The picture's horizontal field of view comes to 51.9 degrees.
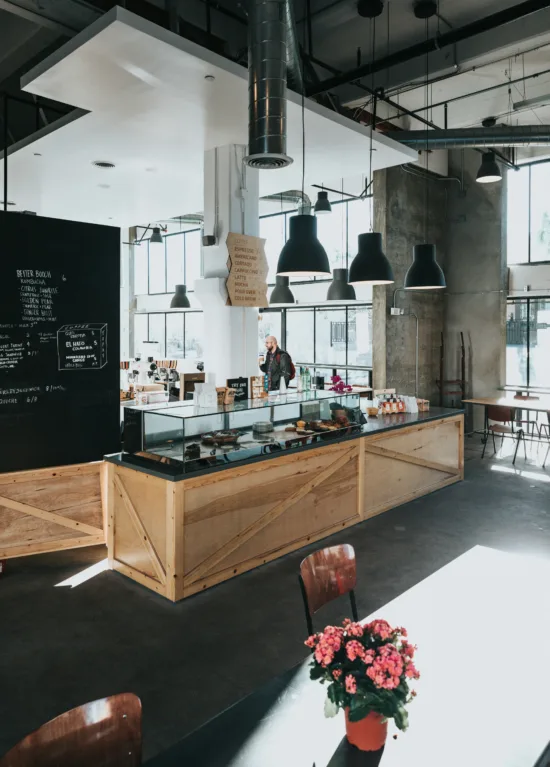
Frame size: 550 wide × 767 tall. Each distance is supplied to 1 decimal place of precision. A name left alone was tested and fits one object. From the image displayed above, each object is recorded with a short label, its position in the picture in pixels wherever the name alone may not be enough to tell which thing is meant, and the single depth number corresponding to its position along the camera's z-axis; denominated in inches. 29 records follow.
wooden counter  161.3
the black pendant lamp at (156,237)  511.1
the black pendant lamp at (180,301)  516.7
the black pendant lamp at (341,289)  392.2
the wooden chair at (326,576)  96.0
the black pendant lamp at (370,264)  225.8
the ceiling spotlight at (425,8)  219.0
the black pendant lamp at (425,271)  253.8
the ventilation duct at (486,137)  280.8
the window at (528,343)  429.4
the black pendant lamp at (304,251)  195.5
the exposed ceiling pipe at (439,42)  184.9
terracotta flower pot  58.6
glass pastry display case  162.9
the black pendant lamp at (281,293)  448.5
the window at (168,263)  683.4
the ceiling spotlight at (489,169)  320.5
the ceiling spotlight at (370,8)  213.0
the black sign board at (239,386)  214.1
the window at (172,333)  673.6
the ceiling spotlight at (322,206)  382.9
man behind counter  299.6
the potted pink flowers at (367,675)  55.8
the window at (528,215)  421.7
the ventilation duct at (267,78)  165.6
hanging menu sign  249.4
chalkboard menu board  179.2
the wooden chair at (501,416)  346.6
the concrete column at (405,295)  408.2
